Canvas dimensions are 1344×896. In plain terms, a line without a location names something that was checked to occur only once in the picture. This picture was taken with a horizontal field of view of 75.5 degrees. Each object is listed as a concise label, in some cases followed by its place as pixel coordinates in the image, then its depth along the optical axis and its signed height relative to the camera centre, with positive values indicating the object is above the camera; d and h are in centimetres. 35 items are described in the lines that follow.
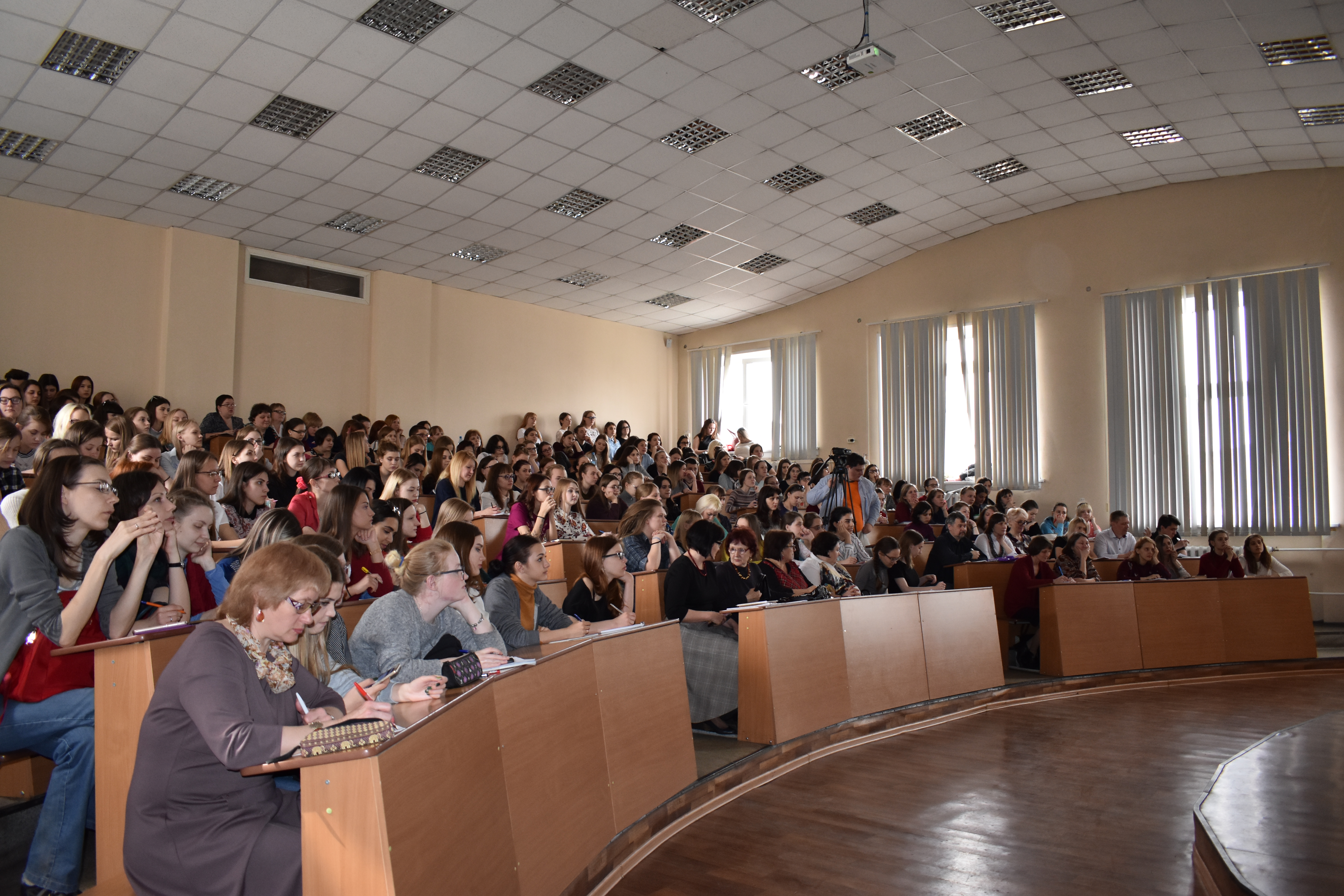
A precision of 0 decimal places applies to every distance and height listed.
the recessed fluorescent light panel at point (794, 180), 939 +352
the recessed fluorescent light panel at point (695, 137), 824 +353
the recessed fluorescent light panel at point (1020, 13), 665 +377
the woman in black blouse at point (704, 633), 470 -73
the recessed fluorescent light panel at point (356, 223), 951 +312
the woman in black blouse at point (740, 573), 519 -44
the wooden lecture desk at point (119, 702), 246 -56
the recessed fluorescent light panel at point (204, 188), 841 +313
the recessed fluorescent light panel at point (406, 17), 604 +344
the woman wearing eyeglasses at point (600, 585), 479 -46
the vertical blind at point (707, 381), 1464 +206
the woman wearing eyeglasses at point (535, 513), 600 -7
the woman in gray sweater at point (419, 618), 309 -42
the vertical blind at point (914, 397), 1207 +146
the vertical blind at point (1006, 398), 1133 +135
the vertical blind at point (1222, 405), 949 +106
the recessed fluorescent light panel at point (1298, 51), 707 +368
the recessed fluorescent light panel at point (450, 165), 828 +330
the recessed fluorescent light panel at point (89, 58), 615 +327
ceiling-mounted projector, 559 +286
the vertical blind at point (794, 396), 1346 +166
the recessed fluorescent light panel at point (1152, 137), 896 +377
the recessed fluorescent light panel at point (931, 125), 850 +372
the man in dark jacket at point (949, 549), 740 -42
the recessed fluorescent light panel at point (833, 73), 728 +366
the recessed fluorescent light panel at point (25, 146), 733 +312
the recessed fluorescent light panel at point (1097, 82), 777 +379
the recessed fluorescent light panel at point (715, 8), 634 +363
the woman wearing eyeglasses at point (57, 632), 249 -37
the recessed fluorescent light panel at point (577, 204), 941 +329
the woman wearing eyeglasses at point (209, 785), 190 -63
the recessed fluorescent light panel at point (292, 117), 717 +328
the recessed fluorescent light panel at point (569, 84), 706 +348
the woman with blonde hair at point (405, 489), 511 +9
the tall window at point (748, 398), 1427 +173
